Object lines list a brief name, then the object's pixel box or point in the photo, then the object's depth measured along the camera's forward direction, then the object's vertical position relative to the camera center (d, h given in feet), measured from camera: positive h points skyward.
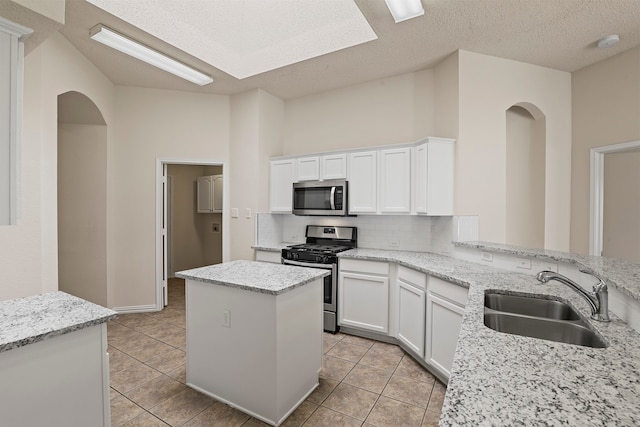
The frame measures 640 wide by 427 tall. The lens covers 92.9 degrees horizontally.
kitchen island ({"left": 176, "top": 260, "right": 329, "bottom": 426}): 6.57 -2.92
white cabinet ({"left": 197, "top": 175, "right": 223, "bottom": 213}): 19.03 +1.11
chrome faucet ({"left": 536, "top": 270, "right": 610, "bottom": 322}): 4.33 -1.25
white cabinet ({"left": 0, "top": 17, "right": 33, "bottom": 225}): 4.38 +1.38
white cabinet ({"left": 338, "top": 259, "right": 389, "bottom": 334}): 10.69 -3.05
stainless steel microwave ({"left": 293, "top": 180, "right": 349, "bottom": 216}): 12.36 +0.56
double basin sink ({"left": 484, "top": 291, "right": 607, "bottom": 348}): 4.47 -1.81
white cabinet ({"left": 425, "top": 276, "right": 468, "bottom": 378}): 7.54 -2.89
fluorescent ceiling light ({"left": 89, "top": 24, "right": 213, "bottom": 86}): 9.24 +5.38
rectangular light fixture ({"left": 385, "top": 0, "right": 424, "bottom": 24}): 7.91 +5.40
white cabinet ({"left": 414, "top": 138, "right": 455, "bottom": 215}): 10.43 +1.19
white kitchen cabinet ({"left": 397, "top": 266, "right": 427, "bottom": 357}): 9.01 -3.07
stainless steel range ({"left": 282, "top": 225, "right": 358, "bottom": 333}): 11.59 -1.67
